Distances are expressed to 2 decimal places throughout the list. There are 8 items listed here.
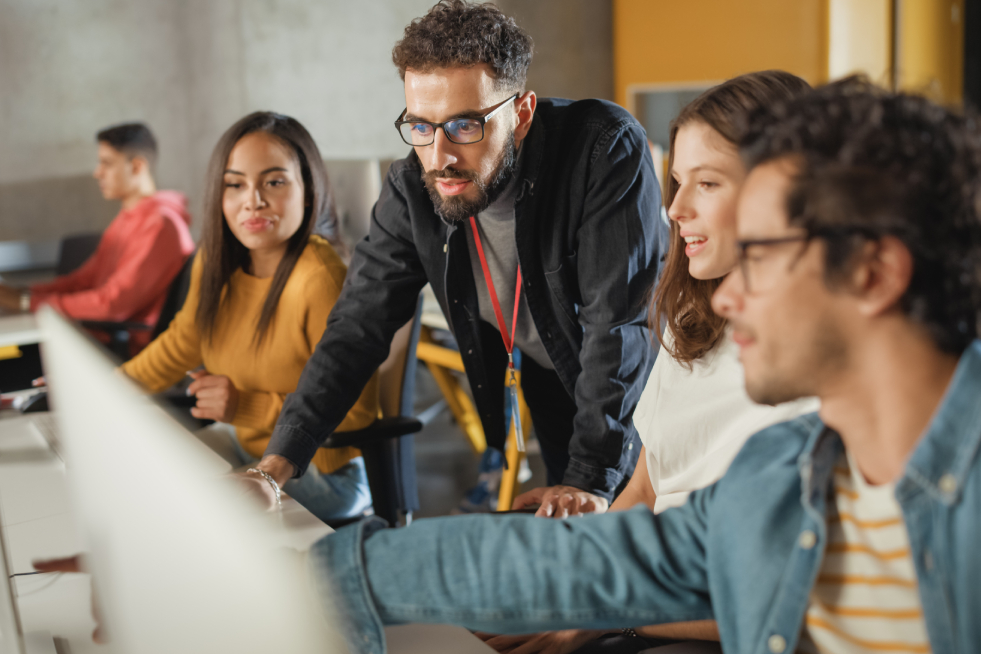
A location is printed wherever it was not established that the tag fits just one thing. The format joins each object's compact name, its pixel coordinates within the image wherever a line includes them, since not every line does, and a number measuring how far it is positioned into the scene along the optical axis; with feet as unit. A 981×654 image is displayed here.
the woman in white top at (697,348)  3.61
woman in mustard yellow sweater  5.85
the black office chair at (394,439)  5.66
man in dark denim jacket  4.57
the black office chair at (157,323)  8.23
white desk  2.87
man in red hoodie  10.40
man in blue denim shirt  2.05
